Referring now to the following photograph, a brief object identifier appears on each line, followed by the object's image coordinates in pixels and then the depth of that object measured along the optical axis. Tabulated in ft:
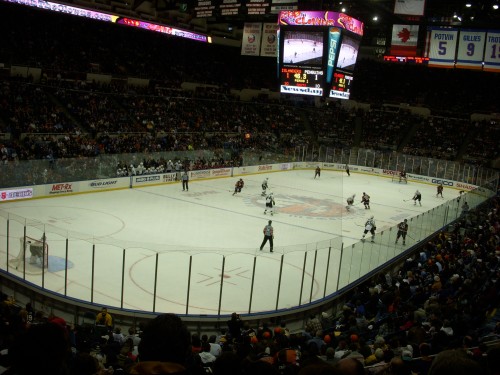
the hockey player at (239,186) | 97.91
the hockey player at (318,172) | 135.44
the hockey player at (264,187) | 98.14
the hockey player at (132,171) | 98.15
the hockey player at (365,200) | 94.87
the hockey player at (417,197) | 102.33
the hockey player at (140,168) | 99.79
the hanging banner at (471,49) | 95.20
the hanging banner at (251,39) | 99.71
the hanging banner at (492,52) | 94.17
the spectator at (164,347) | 7.20
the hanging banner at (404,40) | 100.75
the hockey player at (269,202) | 83.97
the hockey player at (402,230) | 58.85
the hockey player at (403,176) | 137.77
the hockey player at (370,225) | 68.06
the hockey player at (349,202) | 94.73
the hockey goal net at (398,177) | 139.35
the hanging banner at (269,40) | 97.35
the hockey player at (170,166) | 106.65
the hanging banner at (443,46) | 97.86
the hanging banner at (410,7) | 89.76
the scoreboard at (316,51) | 85.05
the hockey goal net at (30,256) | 43.20
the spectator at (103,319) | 35.20
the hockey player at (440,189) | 114.93
